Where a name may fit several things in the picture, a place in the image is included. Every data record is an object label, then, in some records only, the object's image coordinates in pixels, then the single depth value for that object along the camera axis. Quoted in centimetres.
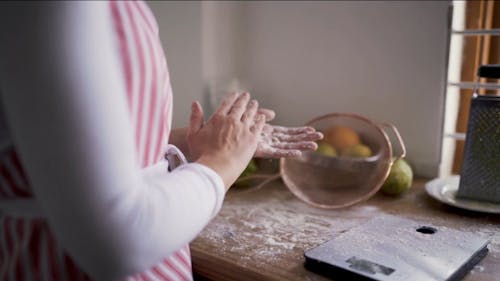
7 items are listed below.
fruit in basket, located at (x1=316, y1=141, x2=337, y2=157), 105
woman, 36
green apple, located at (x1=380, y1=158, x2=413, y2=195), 95
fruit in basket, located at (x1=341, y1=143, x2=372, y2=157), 103
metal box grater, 85
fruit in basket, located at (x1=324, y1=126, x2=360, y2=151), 107
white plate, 84
